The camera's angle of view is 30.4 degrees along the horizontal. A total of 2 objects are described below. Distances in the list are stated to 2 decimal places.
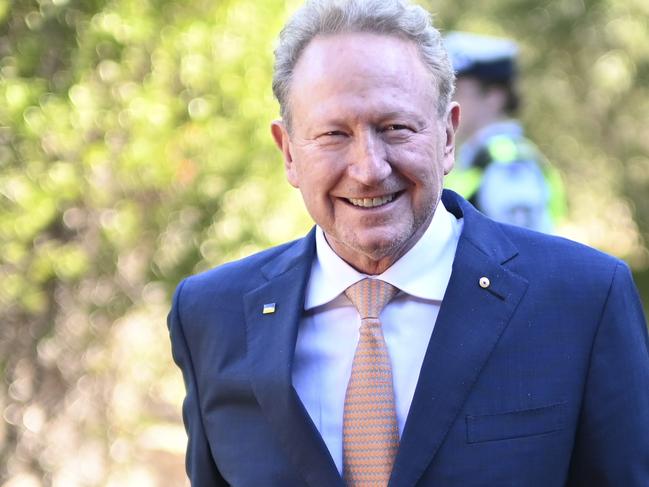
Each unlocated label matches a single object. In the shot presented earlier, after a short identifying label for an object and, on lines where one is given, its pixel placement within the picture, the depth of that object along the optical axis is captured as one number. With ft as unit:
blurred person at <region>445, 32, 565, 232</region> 14.28
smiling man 7.56
